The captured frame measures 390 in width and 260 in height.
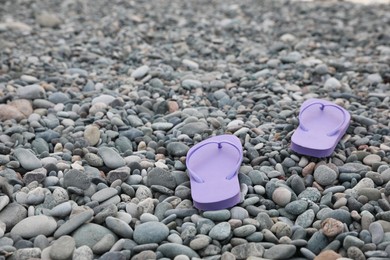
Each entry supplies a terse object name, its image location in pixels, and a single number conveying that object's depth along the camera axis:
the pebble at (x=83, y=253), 1.38
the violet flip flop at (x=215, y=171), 1.61
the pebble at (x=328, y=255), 1.39
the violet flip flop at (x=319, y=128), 1.89
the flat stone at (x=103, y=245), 1.42
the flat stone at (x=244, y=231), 1.49
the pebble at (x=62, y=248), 1.38
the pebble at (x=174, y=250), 1.41
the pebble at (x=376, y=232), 1.47
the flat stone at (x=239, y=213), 1.57
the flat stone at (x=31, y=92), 2.44
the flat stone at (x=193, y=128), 2.06
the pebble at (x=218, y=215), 1.56
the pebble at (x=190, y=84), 2.62
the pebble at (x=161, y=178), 1.75
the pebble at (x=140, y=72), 2.79
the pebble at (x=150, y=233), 1.46
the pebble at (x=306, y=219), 1.55
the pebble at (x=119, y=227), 1.48
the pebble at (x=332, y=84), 2.66
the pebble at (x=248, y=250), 1.43
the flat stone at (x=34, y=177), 1.72
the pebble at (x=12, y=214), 1.53
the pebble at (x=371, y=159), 1.87
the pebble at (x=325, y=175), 1.76
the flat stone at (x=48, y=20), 3.81
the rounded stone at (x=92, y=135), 2.03
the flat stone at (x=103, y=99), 2.36
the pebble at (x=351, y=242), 1.43
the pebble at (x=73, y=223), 1.47
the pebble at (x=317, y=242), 1.45
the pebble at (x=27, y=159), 1.81
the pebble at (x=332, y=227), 1.46
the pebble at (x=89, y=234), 1.45
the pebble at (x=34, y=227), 1.48
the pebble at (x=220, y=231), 1.47
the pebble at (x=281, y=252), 1.42
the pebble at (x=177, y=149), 1.94
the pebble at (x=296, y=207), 1.61
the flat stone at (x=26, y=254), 1.38
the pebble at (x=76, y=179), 1.69
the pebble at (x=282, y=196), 1.65
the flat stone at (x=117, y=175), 1.76
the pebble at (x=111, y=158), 1.85
